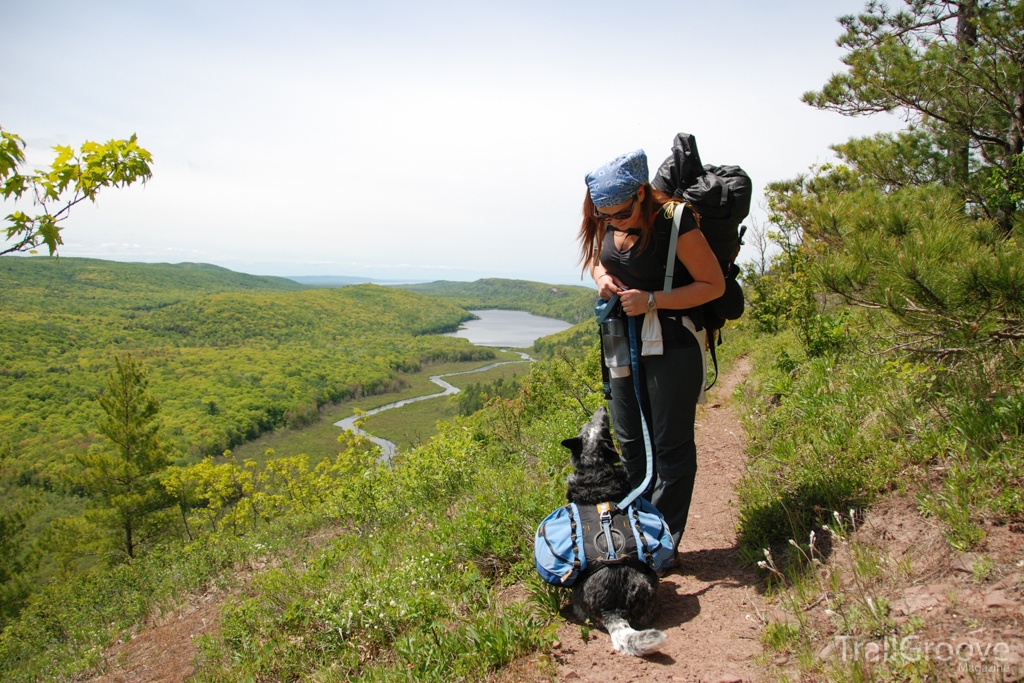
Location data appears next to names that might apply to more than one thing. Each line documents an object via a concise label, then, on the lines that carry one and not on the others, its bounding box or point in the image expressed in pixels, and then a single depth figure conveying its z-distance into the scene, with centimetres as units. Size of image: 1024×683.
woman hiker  223
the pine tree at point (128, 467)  2450
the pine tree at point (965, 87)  343
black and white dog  212
